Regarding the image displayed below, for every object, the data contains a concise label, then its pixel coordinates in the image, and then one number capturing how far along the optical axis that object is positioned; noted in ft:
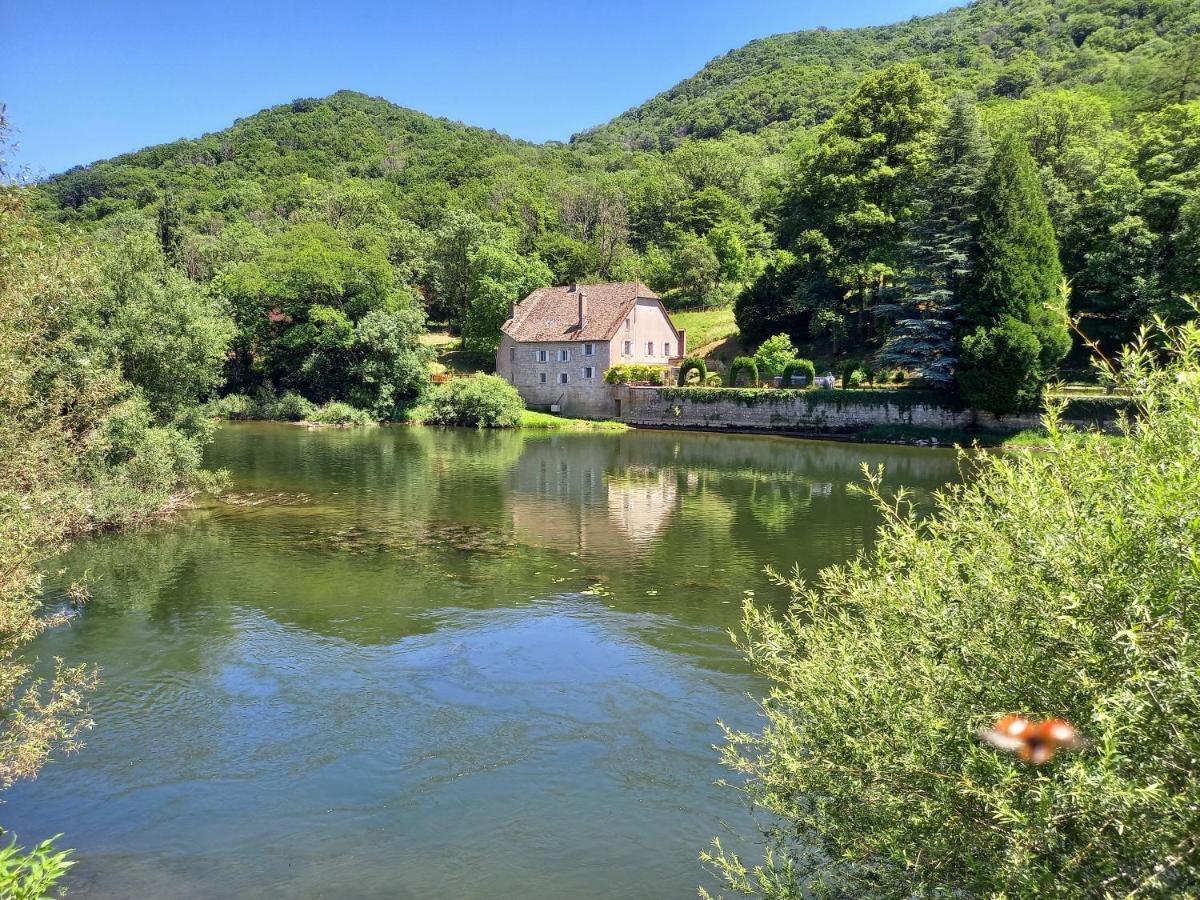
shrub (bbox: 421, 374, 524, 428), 201.16
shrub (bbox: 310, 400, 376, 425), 203.10
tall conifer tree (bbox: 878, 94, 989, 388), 165.99
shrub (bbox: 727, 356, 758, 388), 198.18
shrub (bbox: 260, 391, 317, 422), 209.15
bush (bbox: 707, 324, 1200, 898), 14.24
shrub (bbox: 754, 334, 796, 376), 200.75
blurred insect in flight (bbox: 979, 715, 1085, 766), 15.99
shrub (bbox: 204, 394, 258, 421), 210.28
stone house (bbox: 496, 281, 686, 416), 219.20
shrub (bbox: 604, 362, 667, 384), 212.02
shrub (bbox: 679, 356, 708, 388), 208.03
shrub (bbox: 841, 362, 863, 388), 180.34
